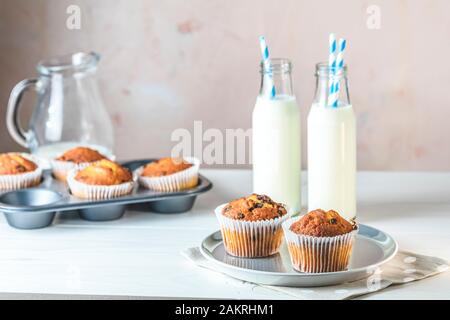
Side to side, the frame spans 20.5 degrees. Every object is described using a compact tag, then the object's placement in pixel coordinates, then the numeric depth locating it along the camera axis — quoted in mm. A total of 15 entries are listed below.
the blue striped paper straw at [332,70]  1403
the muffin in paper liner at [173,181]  1539
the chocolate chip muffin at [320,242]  1275
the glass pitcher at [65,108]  1710
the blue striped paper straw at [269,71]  1437
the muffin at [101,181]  1506
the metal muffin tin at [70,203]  1472
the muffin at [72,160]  1599
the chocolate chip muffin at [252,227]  1334
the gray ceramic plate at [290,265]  1256
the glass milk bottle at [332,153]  1437
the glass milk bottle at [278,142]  1473
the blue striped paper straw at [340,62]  1399
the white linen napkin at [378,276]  1242
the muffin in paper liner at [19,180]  1562
